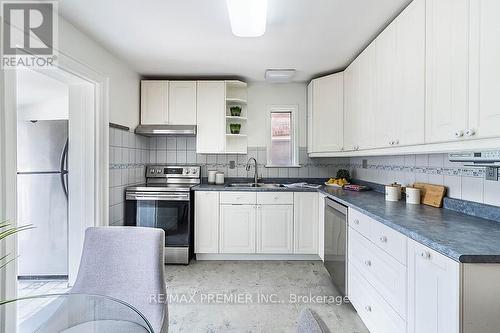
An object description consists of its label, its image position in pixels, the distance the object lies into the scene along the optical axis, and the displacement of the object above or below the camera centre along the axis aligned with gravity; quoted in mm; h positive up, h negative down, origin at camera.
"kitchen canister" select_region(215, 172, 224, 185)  3627 -224
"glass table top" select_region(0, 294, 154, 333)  1110 -694
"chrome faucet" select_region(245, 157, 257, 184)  3742 -42
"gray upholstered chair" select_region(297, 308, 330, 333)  522 -340
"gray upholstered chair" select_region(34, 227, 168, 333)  1298 -557
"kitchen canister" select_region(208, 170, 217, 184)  3668 -212
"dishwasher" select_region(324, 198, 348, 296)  2283 -771
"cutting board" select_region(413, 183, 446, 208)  1921 -242
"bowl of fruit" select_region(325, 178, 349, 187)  3352 -258
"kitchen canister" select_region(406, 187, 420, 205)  2074 -269
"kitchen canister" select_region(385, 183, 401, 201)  2273 -268
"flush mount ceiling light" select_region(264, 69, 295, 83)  3201 +1117
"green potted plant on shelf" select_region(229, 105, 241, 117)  3563 +706
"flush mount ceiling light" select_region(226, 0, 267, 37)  1718 +1041
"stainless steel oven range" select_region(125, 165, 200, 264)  3086 -613
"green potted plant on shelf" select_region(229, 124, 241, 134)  3561 +468
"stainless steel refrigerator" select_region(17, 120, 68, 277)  2697 -359
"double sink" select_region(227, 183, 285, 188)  3499 -316
